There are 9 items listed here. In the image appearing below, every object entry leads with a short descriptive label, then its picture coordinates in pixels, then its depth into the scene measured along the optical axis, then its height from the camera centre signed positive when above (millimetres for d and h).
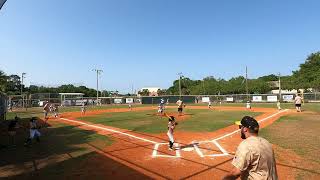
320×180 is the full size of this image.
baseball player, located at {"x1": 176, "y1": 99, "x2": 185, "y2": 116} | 18935 -1326
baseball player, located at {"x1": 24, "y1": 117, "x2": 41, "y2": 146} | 9507 -1954
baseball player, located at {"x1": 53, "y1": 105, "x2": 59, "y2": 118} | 20551 -1941
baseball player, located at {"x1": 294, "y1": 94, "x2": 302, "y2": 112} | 20333 -1228
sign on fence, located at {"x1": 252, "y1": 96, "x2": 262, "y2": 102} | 38587 -1237
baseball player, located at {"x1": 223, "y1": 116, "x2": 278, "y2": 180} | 2466 -963
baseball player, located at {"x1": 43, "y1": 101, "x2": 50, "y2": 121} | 17395 -1264
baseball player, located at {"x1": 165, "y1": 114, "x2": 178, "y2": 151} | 8160 -1667
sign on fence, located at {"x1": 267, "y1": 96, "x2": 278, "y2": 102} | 37168 -1124
